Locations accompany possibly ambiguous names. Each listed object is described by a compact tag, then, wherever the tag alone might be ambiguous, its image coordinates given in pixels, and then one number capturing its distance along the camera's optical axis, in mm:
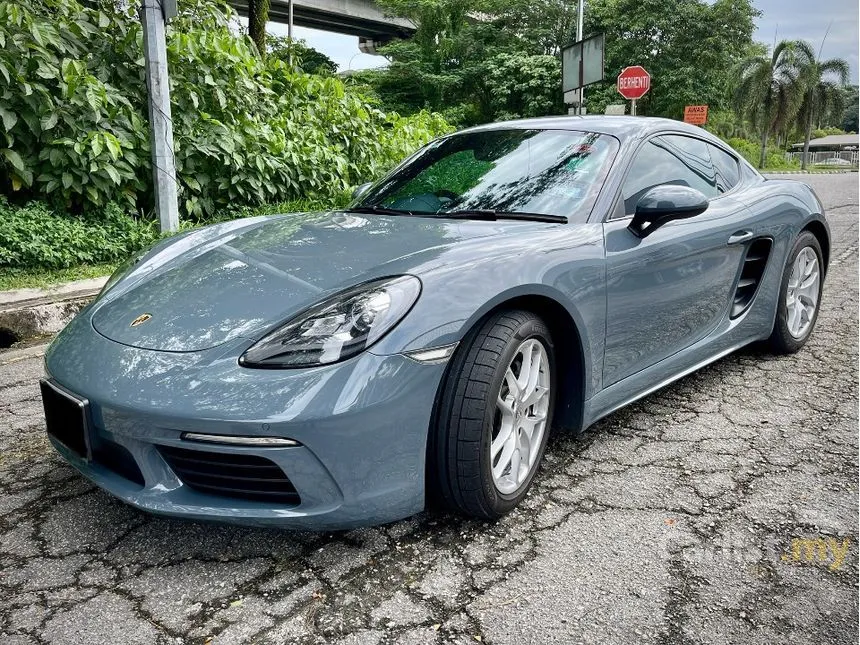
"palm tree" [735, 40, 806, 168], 38219
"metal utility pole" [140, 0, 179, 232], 5207
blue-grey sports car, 1737
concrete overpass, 35347
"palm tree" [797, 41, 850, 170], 38688
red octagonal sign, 12758
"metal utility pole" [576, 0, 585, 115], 22641
